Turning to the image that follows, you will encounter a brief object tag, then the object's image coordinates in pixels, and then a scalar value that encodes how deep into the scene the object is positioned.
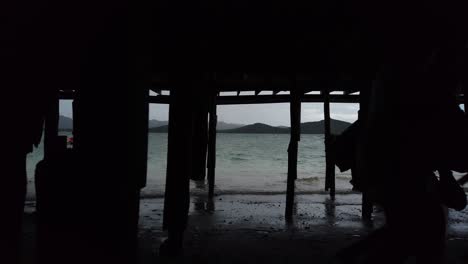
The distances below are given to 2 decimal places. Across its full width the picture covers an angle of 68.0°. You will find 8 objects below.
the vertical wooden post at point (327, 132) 7.91
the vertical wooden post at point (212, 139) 8.69
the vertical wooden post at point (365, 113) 5.22
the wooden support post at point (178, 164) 4.29
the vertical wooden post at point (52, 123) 6.39
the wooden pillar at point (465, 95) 2.59
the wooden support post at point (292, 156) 6.79
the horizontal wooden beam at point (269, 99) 9.67
